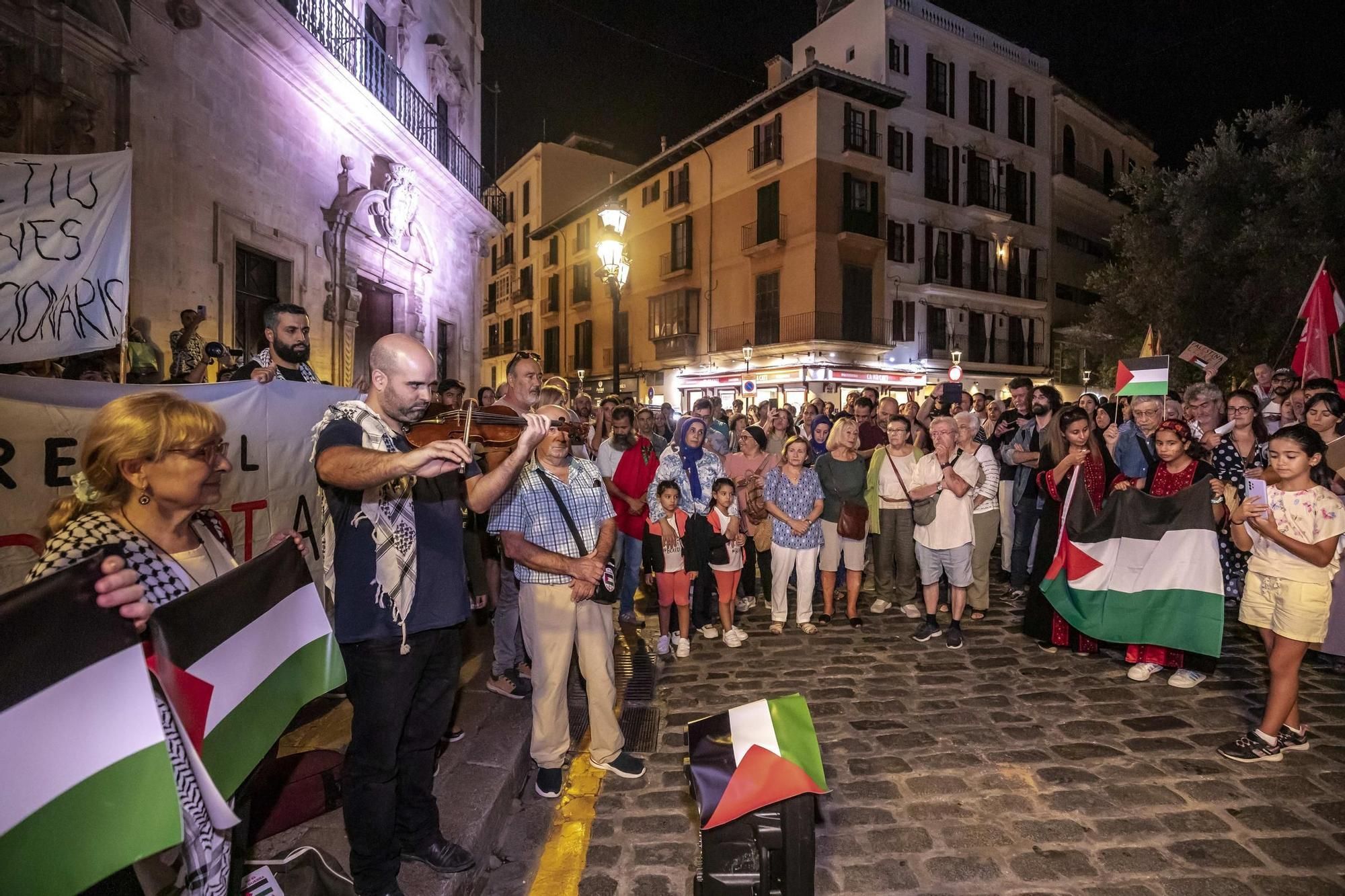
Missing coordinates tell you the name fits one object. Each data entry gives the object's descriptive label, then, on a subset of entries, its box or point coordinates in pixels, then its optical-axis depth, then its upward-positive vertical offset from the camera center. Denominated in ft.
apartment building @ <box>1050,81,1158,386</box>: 113.60 +43.03
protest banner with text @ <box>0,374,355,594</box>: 9.46 -0.30
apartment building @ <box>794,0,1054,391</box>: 95.35 +39.90
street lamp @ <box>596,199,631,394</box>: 39.93 +11.41
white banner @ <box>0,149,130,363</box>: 10.57 +2.93
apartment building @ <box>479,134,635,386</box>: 143.54 +44.02
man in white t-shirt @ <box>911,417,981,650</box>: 21.01 -2.60
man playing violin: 8.68 -1.91
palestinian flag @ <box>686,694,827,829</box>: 7.72 -3.75
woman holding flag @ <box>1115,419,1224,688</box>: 17.39 -1.00
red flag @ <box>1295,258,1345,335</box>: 28.78 +6.12
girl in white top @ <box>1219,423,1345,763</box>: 13.06 -2.35
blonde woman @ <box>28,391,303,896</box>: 6.21 -0.70
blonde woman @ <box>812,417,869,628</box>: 22.65 -1.73
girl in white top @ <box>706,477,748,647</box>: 21.01 -3.10
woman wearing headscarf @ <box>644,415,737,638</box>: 20.52 -1.03
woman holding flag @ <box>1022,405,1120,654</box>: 19.34 -1.11
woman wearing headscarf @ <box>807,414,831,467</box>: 25.68 +0.28
